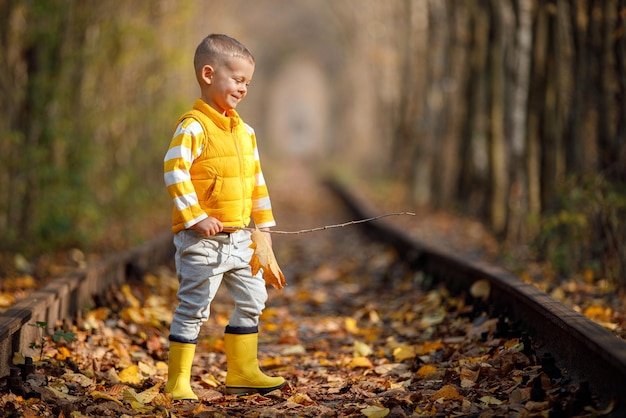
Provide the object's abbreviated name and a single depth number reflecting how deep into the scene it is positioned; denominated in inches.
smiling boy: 333.4
